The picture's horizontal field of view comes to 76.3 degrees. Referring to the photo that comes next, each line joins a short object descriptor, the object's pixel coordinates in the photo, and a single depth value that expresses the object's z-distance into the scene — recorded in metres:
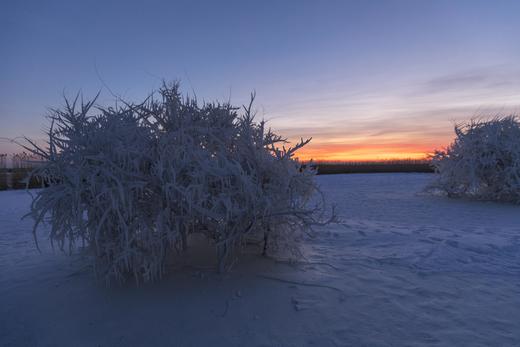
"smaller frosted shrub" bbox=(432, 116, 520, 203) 9.48
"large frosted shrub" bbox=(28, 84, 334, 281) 2.81
